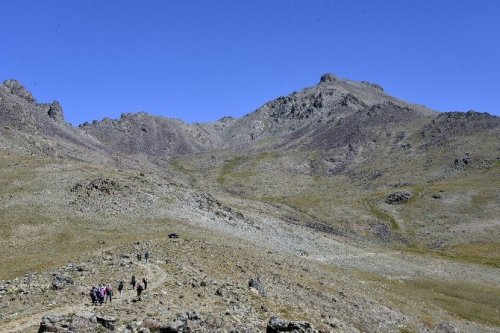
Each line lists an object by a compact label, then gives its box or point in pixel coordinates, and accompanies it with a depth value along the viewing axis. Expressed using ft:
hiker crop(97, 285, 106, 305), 131.13
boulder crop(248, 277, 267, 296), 168.89
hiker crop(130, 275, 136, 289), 149.93
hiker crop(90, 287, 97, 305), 131.34
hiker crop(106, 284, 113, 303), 134.85
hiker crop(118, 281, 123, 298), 144.57
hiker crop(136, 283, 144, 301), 137.01
